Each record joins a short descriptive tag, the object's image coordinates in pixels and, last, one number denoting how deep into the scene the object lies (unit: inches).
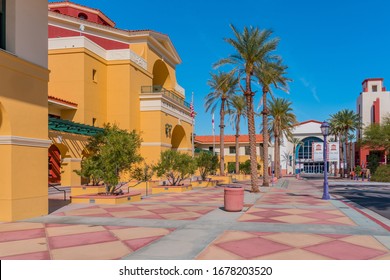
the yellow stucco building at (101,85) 1235.9
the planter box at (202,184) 1315.2
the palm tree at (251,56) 1031.0
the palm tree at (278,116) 2048.5
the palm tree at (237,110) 1844.2
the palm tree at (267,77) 1046.1
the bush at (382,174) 1838.1
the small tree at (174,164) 1023.4
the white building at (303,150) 3897.6
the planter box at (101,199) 691.1
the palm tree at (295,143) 4003.0
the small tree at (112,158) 717.3
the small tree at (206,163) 1387.5
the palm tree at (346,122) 2541.8
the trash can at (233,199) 578.9
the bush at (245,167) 2307.5
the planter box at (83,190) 868.6
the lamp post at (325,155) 812.0
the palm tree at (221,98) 1593.4
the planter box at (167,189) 1021.0
